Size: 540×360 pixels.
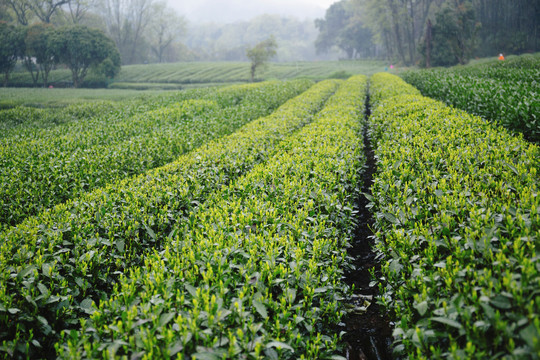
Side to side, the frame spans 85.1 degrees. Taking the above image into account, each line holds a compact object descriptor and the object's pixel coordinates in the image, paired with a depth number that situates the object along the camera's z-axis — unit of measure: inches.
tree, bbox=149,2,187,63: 2636.1
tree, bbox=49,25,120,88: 1304.1
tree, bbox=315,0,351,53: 3260.3
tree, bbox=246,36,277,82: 1573.6
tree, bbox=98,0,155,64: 2402.8
